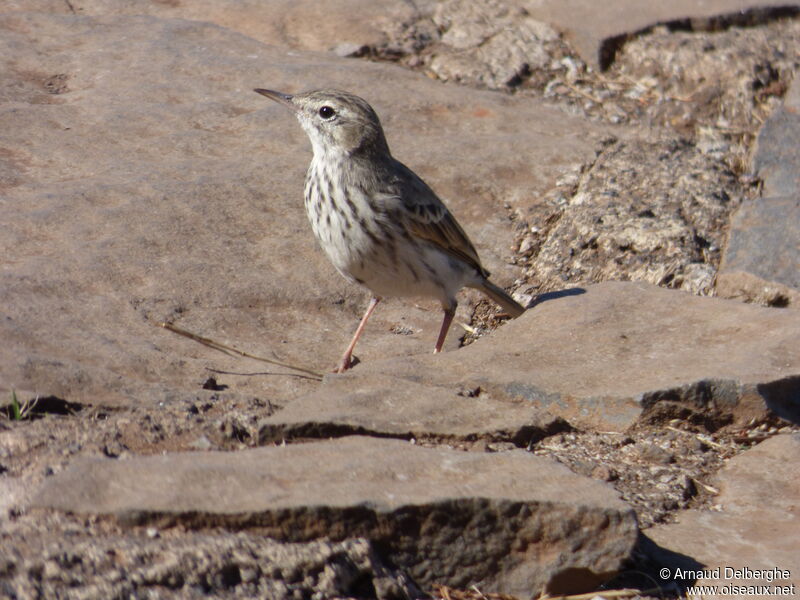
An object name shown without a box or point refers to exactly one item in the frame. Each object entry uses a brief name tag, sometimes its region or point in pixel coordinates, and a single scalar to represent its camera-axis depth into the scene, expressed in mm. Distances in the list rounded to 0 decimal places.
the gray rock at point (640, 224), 10477
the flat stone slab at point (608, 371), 7098
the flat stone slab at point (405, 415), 6328
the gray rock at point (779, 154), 11414
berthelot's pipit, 10141
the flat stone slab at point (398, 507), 4969
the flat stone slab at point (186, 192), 7957
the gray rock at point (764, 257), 9828
